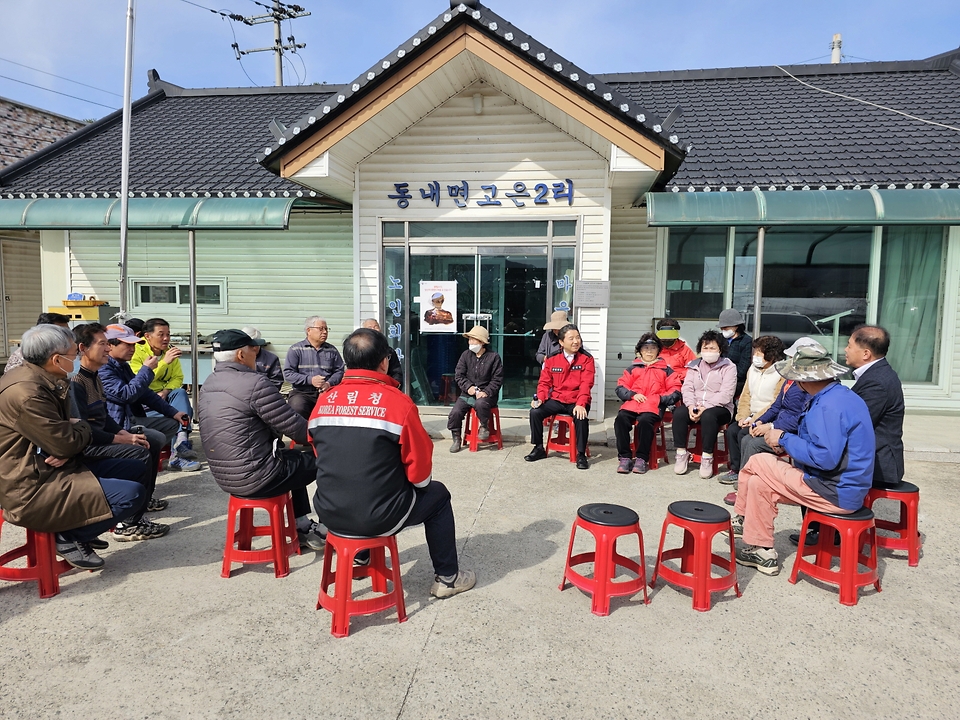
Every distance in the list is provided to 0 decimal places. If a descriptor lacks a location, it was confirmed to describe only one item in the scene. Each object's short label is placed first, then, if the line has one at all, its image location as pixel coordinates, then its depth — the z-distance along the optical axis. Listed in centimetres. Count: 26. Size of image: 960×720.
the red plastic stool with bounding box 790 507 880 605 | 341
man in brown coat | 327
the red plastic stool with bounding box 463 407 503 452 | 666
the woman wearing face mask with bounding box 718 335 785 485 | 538
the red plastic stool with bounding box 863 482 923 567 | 390
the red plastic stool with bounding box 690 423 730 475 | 589
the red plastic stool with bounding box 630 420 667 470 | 606
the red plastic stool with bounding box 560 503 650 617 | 327
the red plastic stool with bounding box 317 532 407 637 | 304
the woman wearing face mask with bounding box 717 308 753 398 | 639
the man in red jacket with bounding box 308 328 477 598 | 300
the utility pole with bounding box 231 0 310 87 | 2361
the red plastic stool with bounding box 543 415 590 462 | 623
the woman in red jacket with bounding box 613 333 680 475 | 597
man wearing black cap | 357
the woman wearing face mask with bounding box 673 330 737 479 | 580
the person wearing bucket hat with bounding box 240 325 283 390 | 616
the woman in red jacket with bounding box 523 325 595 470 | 630
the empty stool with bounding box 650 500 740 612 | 330
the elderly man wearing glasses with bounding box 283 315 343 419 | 654
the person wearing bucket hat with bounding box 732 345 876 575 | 341
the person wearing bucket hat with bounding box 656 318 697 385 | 638
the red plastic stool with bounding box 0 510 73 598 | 345
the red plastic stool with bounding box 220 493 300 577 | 368
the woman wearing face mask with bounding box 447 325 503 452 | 668
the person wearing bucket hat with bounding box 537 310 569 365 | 730
